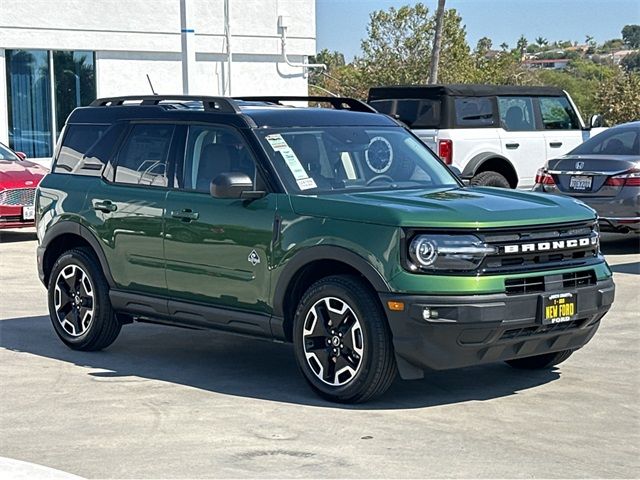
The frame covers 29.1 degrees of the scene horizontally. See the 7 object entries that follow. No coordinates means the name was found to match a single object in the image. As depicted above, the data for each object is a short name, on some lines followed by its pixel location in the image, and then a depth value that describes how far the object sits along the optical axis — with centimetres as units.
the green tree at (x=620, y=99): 5566
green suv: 711
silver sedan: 1454
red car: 1644
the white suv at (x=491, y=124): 1748
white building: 2538
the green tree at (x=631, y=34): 13188
